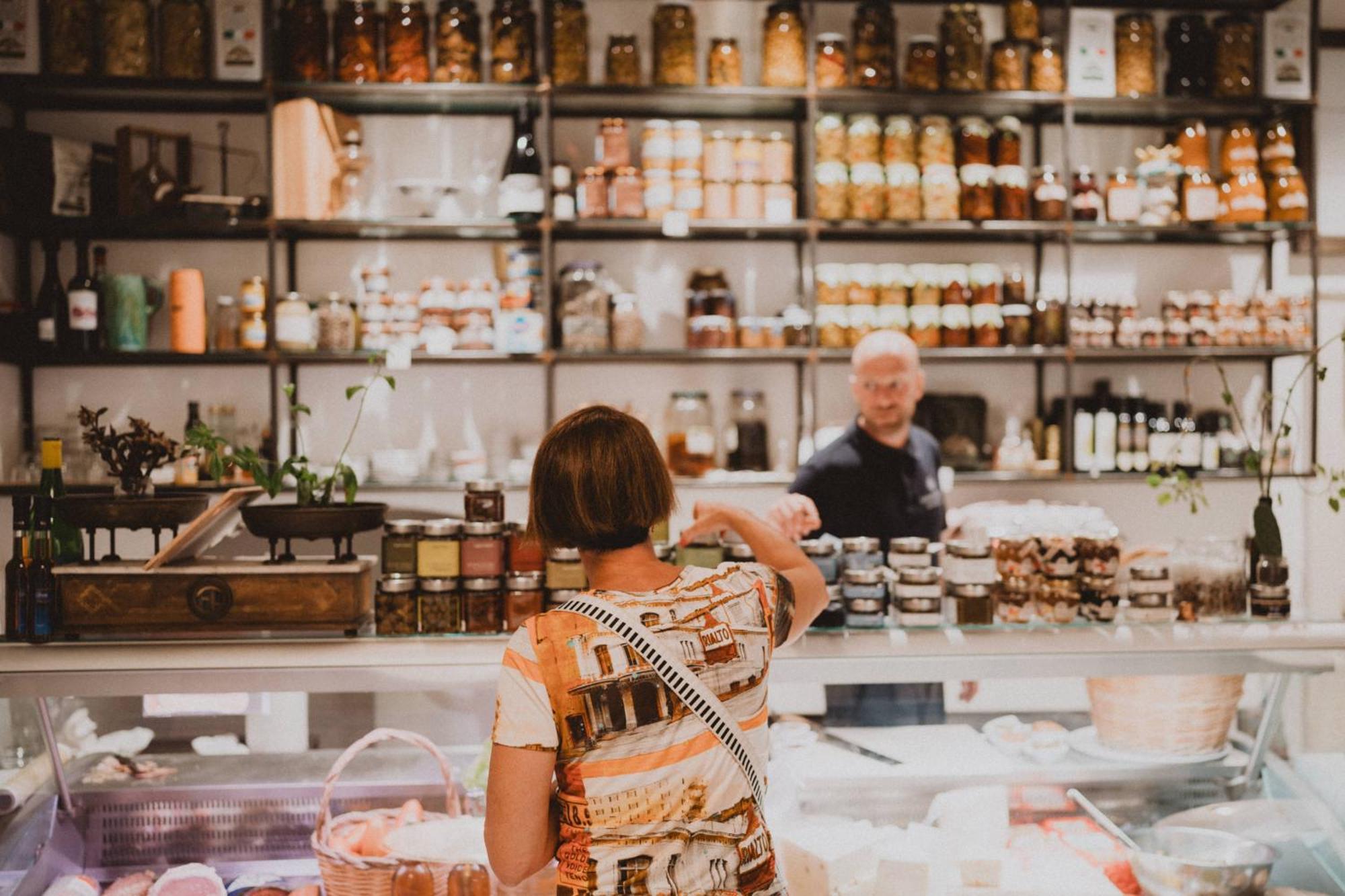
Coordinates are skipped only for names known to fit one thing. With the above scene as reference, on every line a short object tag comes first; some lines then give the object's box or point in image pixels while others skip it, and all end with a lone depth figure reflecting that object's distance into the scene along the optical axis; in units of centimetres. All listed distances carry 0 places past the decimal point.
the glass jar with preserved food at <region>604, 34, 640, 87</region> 411
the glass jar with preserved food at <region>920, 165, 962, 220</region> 419
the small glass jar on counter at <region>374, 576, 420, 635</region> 184
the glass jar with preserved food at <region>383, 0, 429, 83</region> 405
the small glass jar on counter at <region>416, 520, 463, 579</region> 186
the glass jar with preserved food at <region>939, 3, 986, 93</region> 423
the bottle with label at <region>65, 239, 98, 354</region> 396
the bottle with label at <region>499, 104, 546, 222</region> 402
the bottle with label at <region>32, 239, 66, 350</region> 406
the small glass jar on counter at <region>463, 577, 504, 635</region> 187
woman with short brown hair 127
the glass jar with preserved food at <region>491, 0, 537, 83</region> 407
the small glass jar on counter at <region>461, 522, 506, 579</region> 188
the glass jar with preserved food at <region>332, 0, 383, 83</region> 403
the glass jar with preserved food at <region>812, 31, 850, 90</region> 418
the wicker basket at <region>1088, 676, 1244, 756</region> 203
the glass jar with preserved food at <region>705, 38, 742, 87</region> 417
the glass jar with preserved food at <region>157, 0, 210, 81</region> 398
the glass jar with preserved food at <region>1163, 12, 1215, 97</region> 441
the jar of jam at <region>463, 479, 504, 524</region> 194
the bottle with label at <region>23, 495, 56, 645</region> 178
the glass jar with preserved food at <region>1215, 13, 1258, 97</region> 435
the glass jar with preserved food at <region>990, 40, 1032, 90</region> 427
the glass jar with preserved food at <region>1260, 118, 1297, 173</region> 436
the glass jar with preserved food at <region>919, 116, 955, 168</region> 422
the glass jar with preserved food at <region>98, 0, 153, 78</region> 396
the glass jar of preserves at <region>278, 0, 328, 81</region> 404
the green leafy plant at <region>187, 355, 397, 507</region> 184
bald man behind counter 333
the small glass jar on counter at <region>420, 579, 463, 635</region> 186
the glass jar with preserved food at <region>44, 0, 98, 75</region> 395
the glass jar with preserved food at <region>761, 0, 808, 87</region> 416
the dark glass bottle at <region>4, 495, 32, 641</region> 177
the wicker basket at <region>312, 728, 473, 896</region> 172
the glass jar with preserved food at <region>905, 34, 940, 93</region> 421
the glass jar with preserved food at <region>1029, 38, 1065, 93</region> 427
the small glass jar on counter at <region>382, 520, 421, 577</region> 187
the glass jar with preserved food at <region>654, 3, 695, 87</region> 412
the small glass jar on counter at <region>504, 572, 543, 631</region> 188
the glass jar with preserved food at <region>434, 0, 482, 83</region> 407
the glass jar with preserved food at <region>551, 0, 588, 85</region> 406
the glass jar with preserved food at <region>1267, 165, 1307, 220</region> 437
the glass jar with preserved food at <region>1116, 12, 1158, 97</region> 434
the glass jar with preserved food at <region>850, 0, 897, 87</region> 421
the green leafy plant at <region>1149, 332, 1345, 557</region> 204
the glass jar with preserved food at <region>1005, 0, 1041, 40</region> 432
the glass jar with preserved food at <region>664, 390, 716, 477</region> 420
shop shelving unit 402
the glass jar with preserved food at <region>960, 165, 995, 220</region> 422
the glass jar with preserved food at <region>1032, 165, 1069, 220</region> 429
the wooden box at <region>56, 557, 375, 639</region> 177
